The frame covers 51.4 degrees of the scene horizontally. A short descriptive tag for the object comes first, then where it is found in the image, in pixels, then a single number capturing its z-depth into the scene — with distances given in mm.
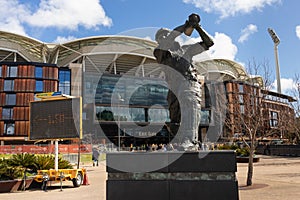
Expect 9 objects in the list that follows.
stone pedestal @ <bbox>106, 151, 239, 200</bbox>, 5977
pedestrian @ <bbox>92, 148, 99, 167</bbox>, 29375
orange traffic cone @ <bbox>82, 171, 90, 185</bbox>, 15053
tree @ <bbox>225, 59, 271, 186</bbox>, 13186
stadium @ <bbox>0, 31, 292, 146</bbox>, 56750
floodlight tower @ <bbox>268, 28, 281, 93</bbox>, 89412
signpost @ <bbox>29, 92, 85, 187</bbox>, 14250
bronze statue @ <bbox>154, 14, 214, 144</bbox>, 7074
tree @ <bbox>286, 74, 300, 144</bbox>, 27459
